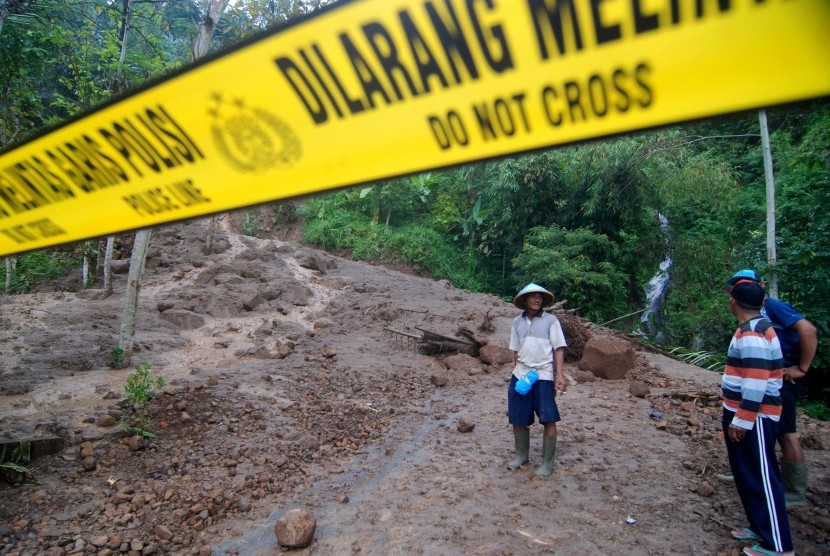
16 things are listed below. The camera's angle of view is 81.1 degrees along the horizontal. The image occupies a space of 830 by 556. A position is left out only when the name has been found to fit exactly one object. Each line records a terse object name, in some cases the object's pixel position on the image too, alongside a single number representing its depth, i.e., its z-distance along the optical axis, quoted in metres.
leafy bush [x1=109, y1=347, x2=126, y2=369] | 6.40
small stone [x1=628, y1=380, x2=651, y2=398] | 6.55
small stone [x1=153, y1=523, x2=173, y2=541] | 3.32
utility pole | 8.05
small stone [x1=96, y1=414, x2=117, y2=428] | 4.72
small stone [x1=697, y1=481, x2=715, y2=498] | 3.63
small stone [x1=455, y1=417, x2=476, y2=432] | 5.35
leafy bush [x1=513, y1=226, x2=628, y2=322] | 13.66
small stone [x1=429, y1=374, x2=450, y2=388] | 7.40
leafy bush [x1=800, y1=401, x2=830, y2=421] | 7.84
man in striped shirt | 2.69
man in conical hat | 3.98
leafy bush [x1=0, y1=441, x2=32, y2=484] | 3.73
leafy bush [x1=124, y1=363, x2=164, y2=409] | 5.10
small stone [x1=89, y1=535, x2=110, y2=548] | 3.17
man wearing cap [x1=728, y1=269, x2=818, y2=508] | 3.17
